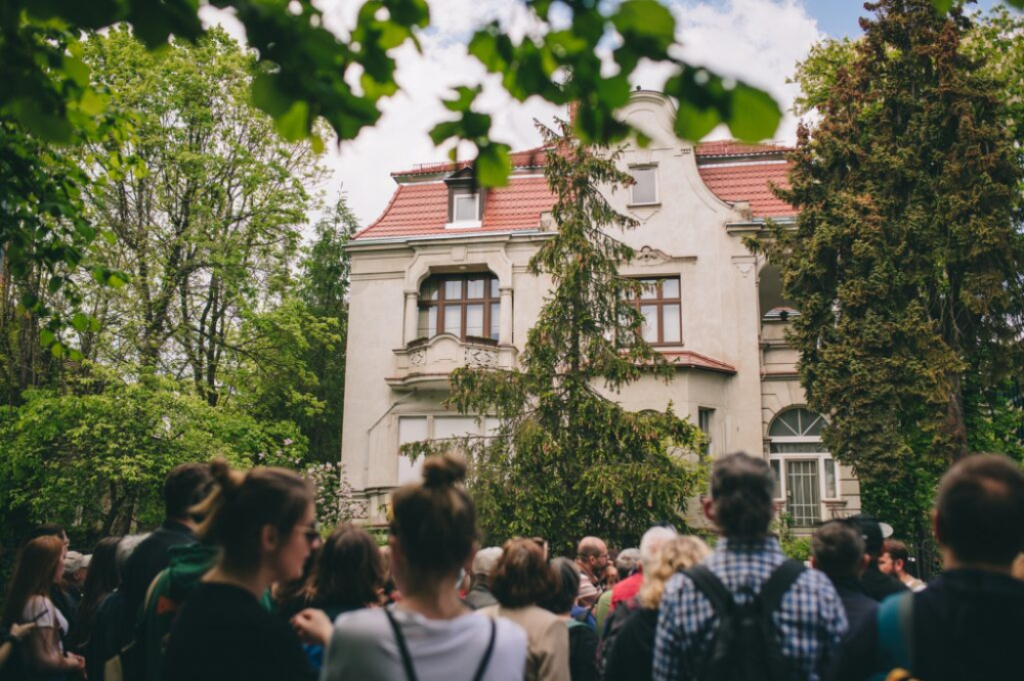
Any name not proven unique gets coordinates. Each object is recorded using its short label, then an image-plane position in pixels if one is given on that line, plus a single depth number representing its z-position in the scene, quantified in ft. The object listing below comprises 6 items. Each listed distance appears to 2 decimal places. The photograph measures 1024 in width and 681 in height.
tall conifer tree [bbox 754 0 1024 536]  73.05
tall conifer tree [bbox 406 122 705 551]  68.54
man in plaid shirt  12.32
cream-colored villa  87.56
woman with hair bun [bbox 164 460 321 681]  10.96
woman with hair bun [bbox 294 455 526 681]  10.30
